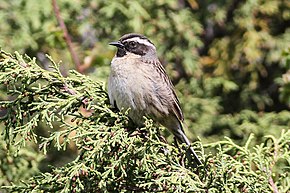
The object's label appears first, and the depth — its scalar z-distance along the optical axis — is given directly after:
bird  8.55
